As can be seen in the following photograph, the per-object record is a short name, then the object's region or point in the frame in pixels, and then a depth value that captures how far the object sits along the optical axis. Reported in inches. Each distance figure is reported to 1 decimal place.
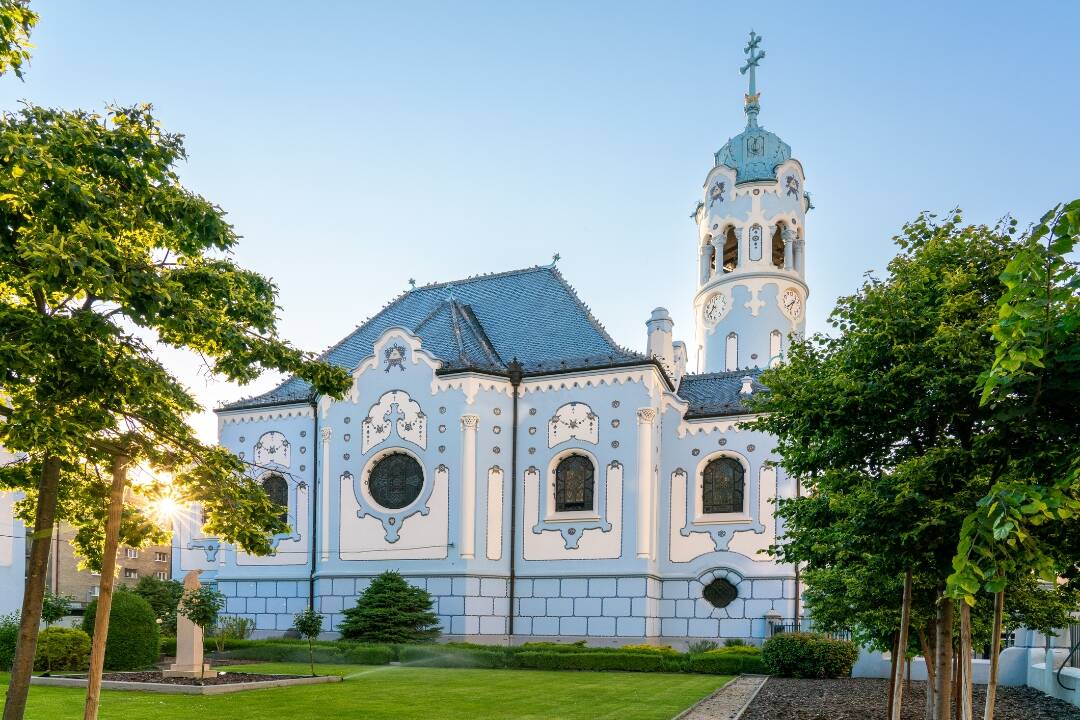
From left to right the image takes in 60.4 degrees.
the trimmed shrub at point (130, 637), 1075.9
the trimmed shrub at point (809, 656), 1035.3
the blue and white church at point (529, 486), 1364.4
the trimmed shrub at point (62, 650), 1065.0
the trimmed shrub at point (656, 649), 1164.5
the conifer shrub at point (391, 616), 1310.3
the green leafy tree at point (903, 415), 340.8
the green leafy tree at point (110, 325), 371.9
